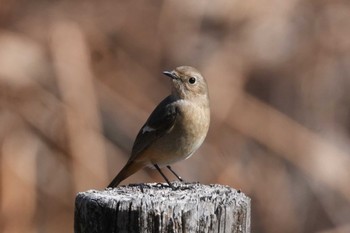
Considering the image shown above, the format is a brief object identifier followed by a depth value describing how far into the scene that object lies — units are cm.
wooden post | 609
